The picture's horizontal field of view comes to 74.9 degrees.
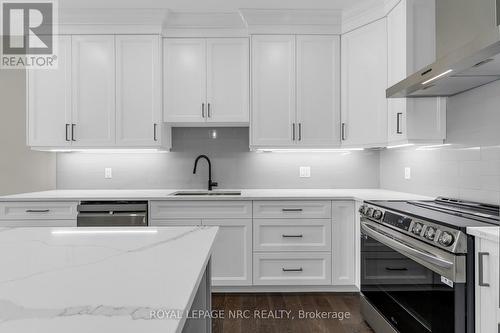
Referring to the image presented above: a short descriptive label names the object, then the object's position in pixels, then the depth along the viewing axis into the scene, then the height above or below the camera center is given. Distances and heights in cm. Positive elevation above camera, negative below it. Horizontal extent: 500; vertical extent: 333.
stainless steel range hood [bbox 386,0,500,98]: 149 +53
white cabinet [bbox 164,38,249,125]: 312 +84
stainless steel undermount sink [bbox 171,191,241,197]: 309 -27
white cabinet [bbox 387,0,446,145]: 251 +78
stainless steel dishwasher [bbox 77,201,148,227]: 280 -42
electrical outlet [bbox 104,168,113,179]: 346 -8
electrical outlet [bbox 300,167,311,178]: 348 -7
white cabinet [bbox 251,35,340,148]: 309 +72
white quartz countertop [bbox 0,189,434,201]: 279 -27
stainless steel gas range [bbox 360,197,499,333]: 142 -52
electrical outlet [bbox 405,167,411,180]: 297 -7
